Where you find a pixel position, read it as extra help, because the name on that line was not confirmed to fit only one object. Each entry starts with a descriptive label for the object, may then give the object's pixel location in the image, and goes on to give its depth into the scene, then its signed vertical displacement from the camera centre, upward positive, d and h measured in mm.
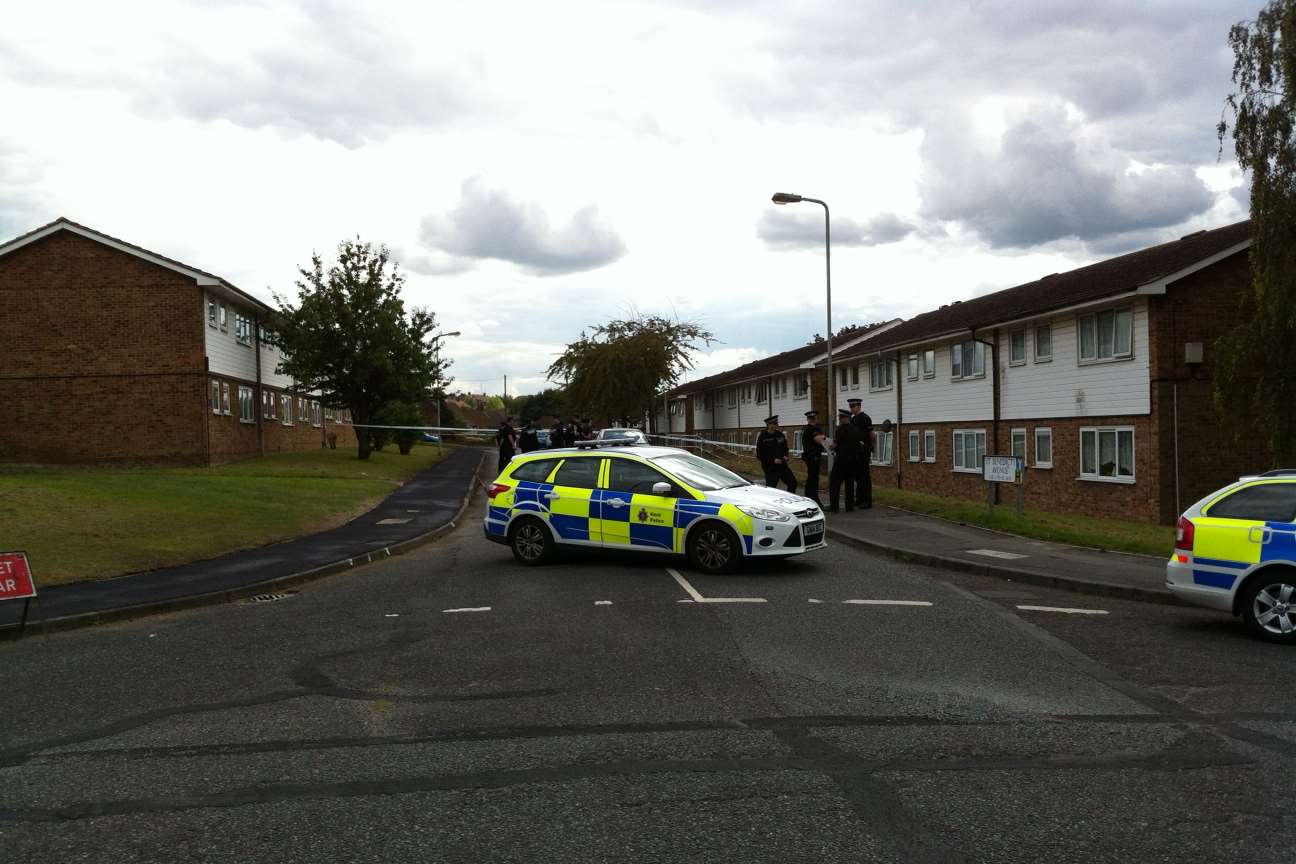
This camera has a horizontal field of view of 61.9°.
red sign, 9648 -1268
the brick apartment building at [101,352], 29328 +2253
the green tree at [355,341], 35875 +2998
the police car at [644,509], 11953 -979
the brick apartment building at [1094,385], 22766 +796
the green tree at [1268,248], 20969 +3262
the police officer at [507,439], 25031 -275
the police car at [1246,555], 8375 -1121
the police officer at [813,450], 17969 -473
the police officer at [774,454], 17391 -514
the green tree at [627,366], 53312 +2946
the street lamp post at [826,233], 24638 +4520
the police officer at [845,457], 17797 -603
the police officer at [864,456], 18031 -598
